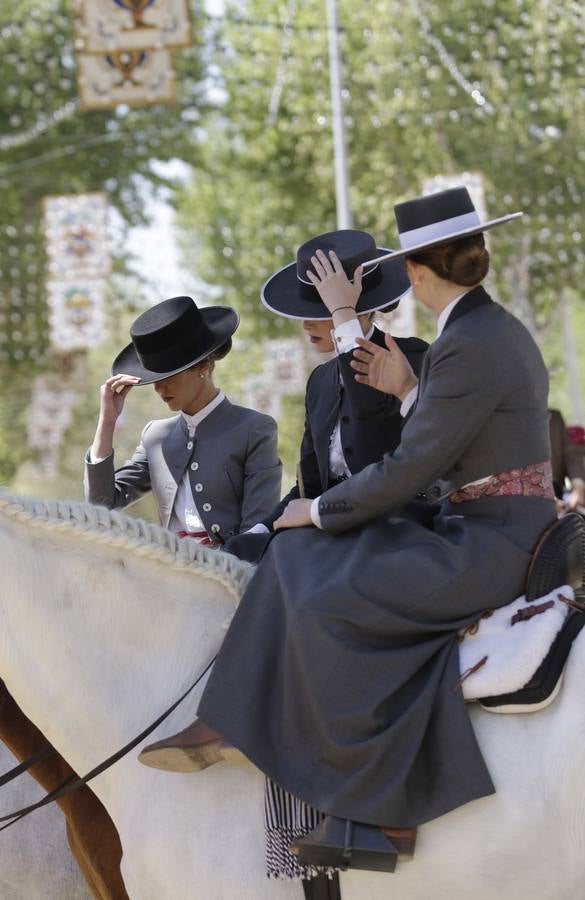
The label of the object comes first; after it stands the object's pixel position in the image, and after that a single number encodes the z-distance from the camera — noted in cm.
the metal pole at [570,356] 4012
